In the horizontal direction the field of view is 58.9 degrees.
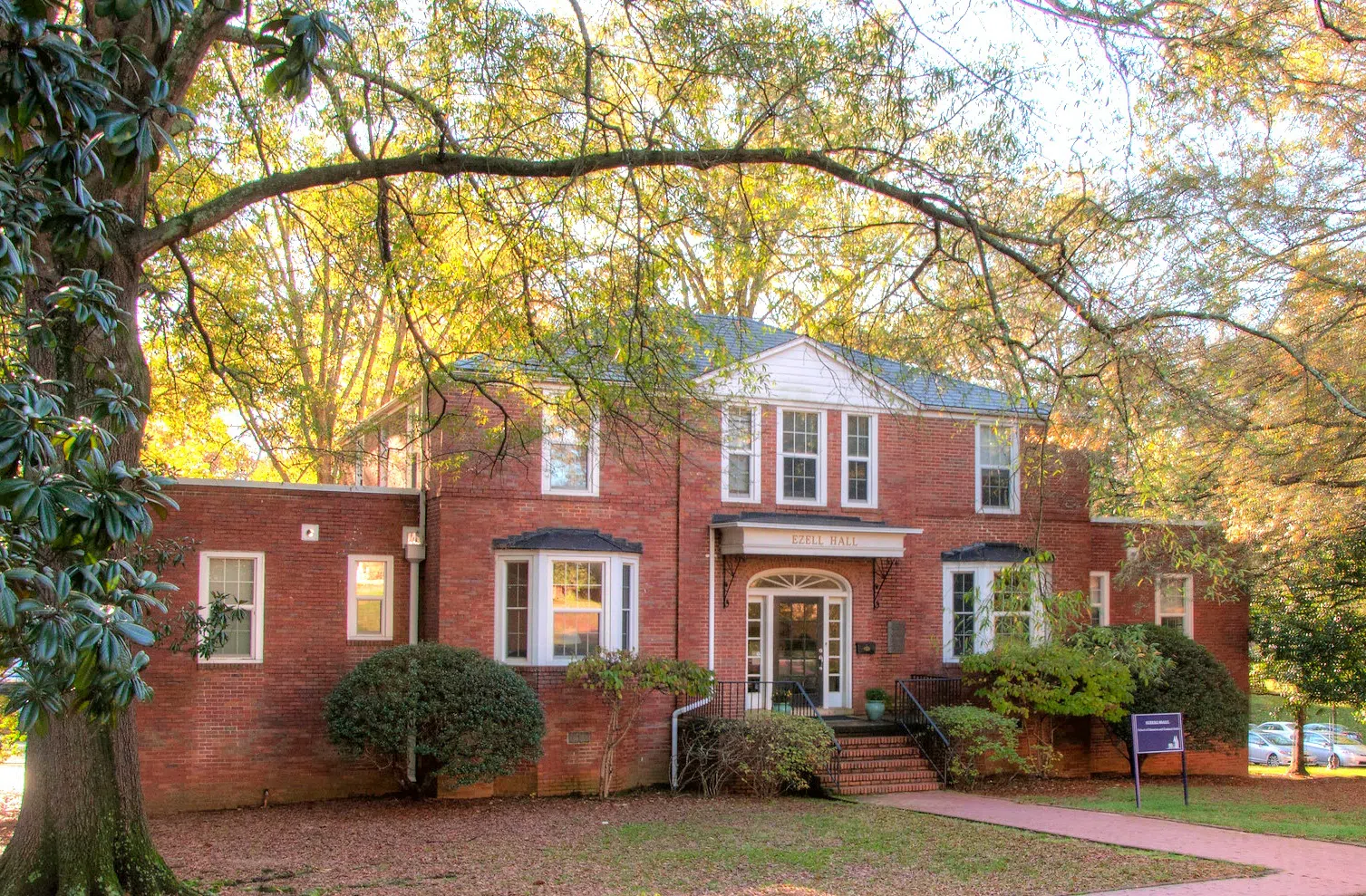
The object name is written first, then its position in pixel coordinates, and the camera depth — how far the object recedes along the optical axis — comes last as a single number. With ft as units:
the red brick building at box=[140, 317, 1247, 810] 55.06
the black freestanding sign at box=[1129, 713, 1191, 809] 51.90
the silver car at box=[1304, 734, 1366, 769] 103.65
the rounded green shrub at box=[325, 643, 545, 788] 51.31
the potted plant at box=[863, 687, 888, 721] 63.93
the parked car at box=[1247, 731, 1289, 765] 105.40
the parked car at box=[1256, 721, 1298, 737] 113.19
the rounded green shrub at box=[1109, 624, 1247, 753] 65.57
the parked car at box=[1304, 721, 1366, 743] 115.14
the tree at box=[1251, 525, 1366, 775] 74.43
